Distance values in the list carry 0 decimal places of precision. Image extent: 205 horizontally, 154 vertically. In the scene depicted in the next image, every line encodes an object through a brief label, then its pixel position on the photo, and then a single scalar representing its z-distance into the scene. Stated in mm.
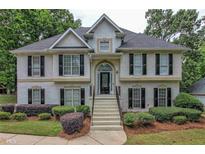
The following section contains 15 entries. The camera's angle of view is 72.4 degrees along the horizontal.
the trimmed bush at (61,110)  7749
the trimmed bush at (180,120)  7204
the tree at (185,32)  11701
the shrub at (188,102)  8348
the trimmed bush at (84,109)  8066
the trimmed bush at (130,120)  6814
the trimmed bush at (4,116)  7765
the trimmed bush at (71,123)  6060
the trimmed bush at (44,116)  7885
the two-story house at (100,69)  8884
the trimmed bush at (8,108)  8547
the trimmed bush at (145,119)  6873
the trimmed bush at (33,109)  8459
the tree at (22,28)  8750
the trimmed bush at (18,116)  7774
